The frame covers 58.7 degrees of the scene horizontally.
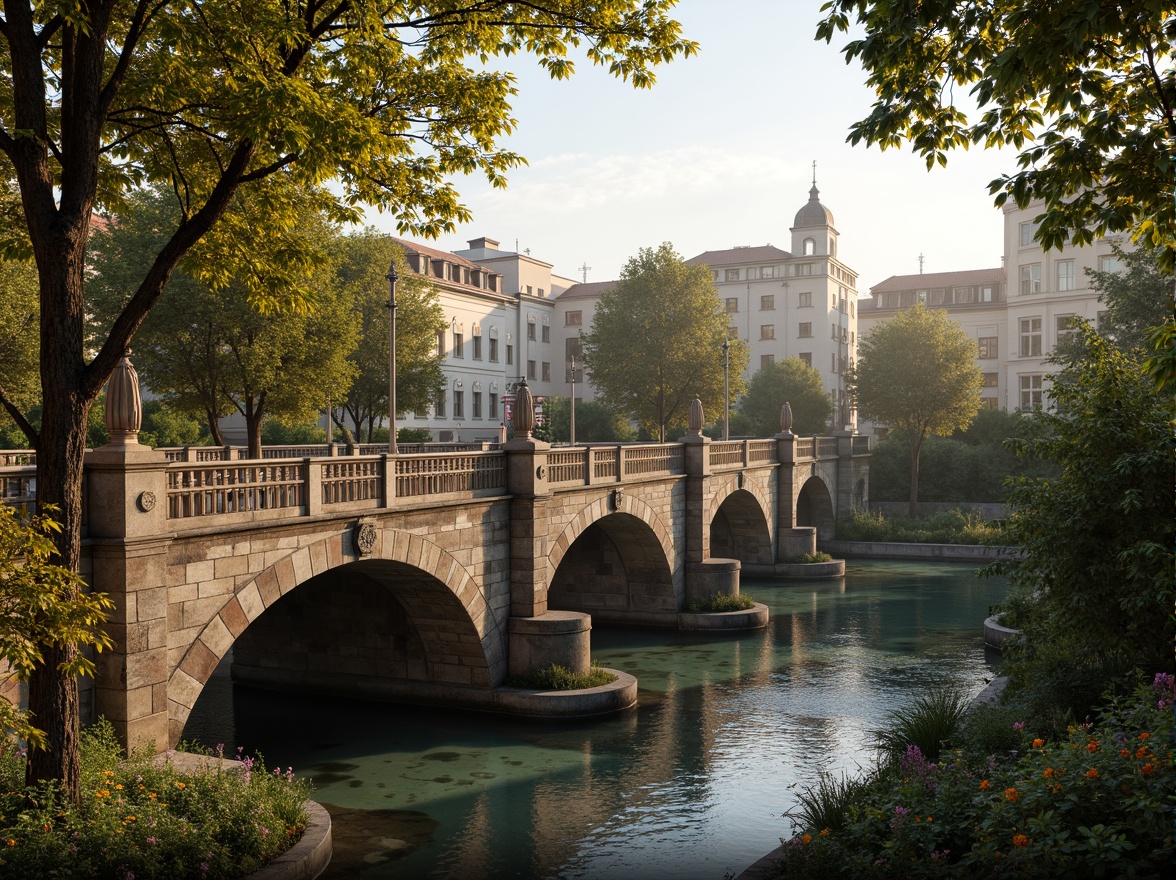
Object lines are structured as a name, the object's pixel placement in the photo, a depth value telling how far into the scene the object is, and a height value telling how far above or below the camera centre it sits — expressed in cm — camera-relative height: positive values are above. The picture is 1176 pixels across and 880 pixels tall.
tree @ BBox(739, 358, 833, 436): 6906 +302
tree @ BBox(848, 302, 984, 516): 5566 +343
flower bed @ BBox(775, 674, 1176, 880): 701 -282
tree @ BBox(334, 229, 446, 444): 4388 +504
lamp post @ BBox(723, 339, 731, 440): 4341 +235
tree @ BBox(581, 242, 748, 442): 5503 +542
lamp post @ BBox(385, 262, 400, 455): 2309 +179
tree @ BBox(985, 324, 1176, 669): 1257 -102
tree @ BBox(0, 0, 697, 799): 995 +357
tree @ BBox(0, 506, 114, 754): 827 -131
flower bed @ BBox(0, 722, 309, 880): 968 -385
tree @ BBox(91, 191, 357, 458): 3086 +337
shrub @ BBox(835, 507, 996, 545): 4859 -411
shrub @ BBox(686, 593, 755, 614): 3219 -497
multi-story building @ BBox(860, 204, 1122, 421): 6475 +898
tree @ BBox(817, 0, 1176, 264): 829 +306
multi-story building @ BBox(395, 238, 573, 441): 6512 +787
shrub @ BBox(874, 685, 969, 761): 1448 -405
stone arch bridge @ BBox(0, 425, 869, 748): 1338 -208
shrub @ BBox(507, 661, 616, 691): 2223 -502
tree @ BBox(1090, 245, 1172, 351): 3680 +513
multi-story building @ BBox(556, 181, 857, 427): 8312 +1162
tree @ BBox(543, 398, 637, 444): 6919 +152
